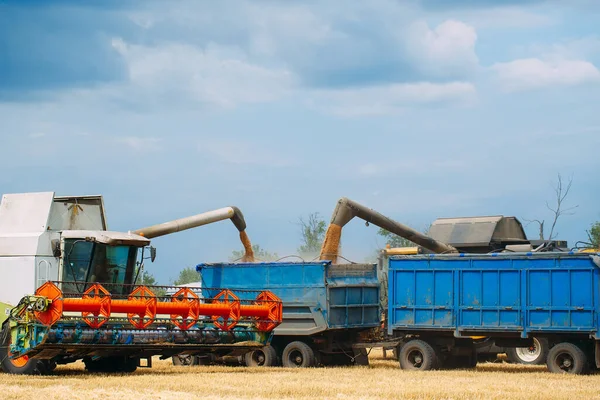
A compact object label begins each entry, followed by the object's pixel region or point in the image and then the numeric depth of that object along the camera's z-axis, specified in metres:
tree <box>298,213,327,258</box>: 61.30
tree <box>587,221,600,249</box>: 60.66
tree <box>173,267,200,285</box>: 80.63
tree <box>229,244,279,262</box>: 66.12
